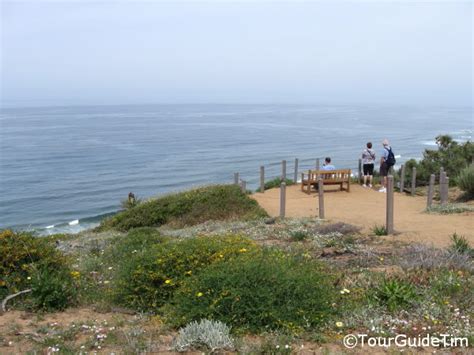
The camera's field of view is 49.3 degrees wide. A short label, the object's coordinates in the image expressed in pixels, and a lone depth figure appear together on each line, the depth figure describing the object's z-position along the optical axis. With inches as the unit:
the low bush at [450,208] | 559.8
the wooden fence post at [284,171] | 905.5
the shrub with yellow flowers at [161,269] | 248.1
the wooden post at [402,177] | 836.0
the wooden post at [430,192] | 614.5
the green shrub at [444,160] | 967.0
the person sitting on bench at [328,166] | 814.9
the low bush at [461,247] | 323.6
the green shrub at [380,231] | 446.3
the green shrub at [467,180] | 687.9
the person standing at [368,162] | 793.6
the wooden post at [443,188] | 623.8
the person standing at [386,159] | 798.5
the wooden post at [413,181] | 800.3
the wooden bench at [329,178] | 796.0
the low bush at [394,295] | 225.0
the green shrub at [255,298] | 203.8
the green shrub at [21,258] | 263.7
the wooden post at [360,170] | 889.6
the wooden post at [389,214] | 446.3
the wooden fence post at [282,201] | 597.0
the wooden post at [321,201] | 564.7
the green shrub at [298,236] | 421.7
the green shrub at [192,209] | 675.4
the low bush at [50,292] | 243.1
